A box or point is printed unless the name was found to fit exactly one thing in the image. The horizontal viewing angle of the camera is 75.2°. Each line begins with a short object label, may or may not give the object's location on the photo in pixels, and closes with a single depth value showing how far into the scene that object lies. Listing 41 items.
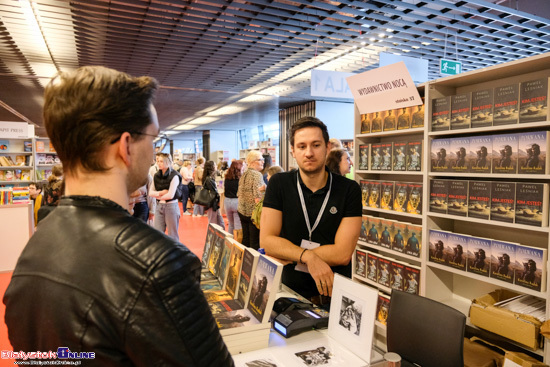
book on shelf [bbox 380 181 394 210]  3.49
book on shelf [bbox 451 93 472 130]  2.78
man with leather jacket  0.60
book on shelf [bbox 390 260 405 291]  3.34
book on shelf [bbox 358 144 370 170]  3.76
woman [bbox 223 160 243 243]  6.59
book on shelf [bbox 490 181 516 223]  2.48
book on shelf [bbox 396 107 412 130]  3.28
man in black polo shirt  1.92
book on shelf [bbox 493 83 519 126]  2.45
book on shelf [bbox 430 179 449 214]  2.97
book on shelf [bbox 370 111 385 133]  3.59
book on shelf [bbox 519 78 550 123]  2.28
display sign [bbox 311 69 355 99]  5.25
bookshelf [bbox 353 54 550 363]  2.48
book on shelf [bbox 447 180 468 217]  2.81
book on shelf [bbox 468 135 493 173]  2.64
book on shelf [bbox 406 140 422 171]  3.21
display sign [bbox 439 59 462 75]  5.51
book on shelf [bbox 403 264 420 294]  3.19
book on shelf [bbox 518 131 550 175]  2.28
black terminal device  1.42
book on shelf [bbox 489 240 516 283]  2.48
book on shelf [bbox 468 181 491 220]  2.65
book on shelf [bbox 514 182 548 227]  2.28
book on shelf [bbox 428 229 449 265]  2.98
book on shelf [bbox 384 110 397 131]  3.45
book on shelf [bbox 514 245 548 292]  2.30
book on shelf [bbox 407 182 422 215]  3.20
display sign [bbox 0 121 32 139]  8.74
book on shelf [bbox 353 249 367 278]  3.74
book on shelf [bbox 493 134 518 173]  2.47
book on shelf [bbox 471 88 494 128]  2.62
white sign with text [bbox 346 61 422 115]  3.13
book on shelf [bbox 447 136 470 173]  2.81
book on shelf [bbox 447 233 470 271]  2.82
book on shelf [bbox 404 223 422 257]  3.20
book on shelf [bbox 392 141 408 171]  3.34
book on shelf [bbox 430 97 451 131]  2.93
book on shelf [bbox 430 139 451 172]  2.96
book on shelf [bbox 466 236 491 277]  2.65
